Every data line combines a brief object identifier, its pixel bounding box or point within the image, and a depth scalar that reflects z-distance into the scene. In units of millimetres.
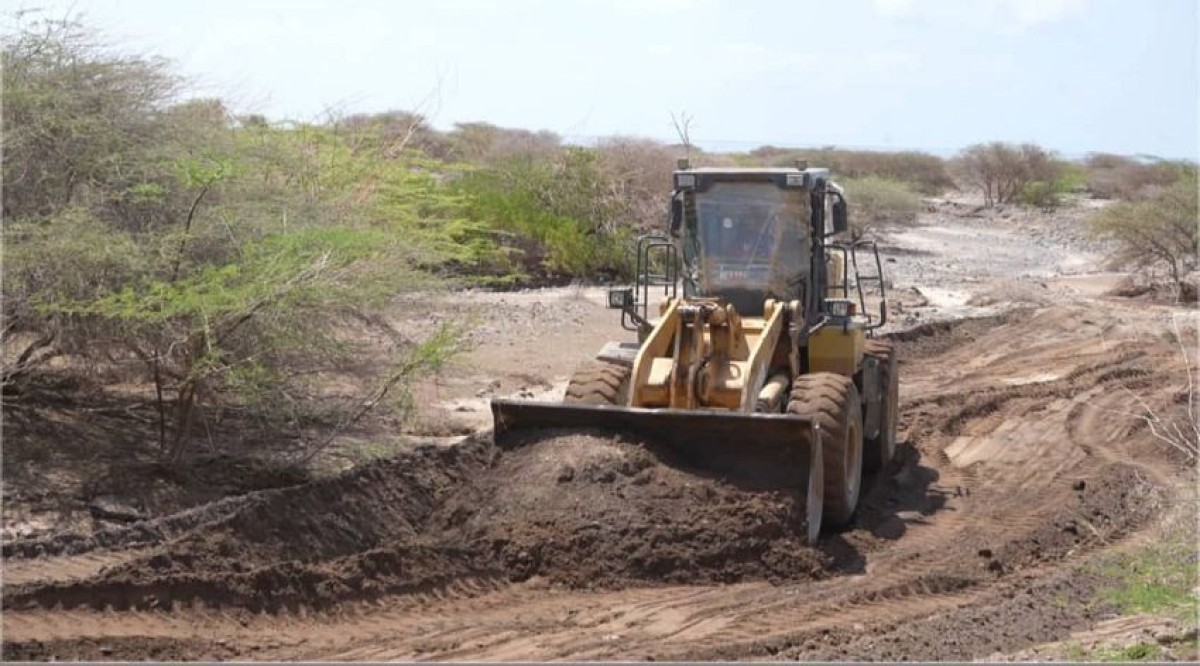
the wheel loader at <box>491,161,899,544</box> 9648
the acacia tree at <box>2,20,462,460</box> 10312
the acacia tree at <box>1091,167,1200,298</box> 29031
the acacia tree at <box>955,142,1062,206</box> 56750
